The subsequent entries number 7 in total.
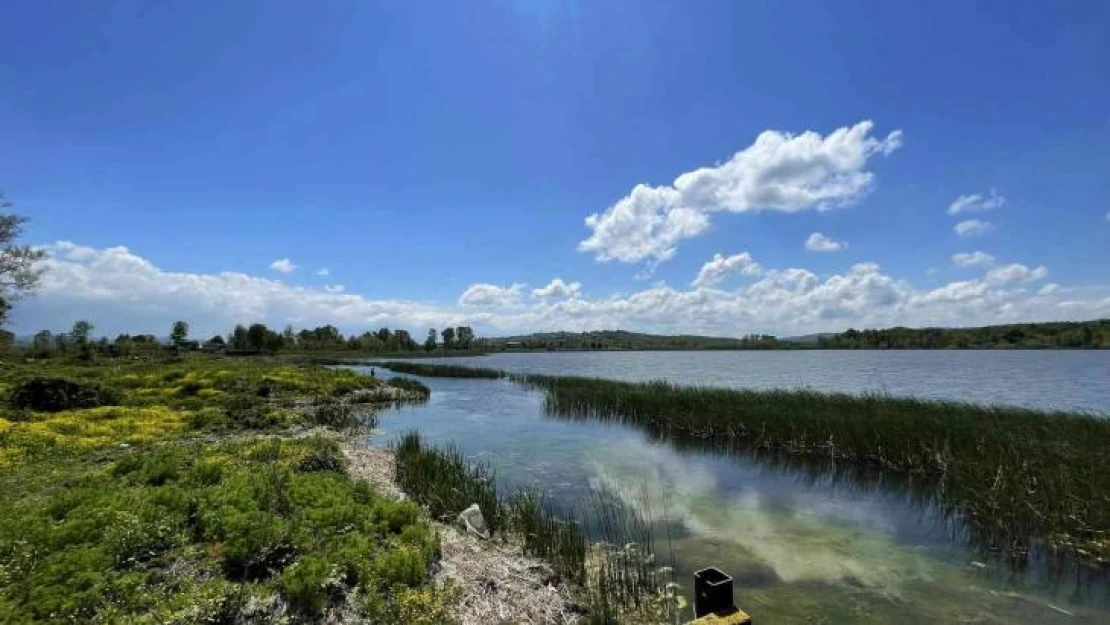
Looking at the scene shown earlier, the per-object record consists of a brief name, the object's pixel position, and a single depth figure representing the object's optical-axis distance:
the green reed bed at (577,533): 7.82
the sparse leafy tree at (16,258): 30.48
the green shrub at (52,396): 20.91
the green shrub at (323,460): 12.42
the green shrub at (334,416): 24.27
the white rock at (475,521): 10.12
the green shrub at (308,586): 6.04
